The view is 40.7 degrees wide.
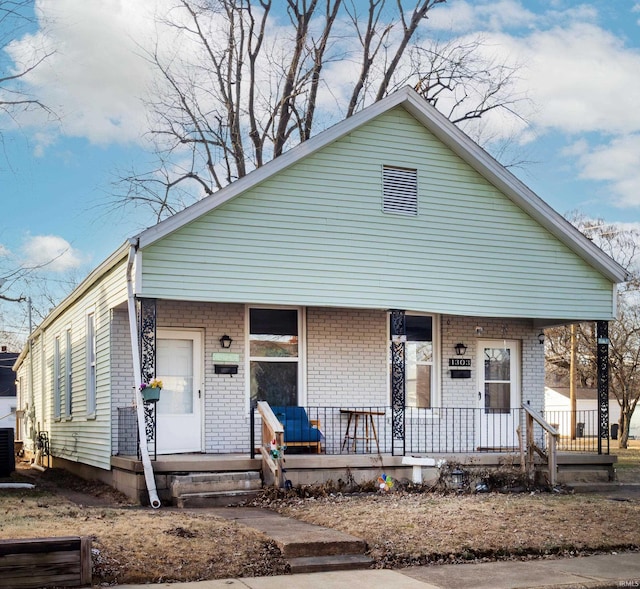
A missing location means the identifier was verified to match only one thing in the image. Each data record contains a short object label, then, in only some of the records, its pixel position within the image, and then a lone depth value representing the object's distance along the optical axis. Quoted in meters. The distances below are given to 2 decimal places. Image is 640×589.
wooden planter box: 7.18
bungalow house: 14.16
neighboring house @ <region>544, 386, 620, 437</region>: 50.34
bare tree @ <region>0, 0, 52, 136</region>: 15.95
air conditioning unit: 18.72
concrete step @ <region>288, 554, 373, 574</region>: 8.34
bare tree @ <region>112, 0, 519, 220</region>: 27.73
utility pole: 34.75
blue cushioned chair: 14.84
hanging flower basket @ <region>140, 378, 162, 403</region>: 12.90
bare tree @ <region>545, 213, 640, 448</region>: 35.31
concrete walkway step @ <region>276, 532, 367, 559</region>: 8.62
